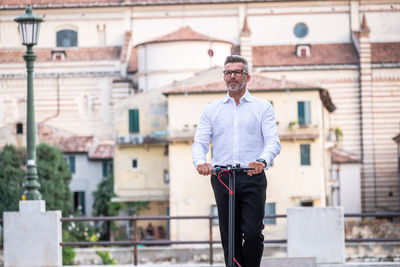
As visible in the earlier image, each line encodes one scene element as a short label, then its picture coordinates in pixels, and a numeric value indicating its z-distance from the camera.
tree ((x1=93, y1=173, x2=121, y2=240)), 36.97
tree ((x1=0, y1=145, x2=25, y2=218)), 36.00
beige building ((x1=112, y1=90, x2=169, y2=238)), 36.56
